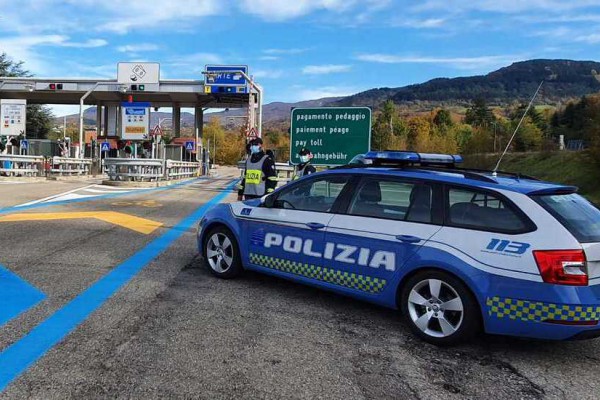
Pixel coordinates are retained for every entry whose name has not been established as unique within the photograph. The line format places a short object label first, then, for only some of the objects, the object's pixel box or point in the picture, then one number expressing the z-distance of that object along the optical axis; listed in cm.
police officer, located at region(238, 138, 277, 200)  955
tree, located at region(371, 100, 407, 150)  7969
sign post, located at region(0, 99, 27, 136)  2867
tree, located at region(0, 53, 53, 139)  5441
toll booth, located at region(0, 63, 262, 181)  3884
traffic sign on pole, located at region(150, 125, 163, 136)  2745
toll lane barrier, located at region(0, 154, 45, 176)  2509
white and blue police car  414
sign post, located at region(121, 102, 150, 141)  2828
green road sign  1583
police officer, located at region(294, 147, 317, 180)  1442
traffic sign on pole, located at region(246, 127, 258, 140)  2784
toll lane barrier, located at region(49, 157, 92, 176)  2764
